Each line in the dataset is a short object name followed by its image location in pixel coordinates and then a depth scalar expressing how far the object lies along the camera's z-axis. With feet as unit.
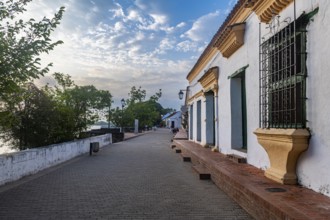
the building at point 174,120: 282.95
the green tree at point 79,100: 55.45
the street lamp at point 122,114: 156.00
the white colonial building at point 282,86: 16.85
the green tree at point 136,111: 165.37
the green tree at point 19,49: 21.52
